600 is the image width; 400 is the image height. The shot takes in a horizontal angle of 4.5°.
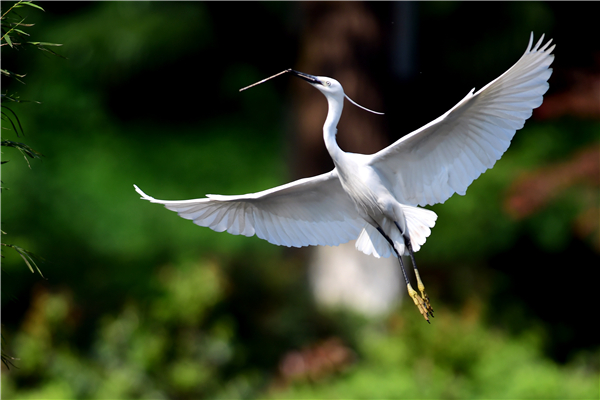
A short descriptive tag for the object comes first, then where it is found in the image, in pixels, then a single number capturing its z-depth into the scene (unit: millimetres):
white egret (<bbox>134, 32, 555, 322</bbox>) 17015
